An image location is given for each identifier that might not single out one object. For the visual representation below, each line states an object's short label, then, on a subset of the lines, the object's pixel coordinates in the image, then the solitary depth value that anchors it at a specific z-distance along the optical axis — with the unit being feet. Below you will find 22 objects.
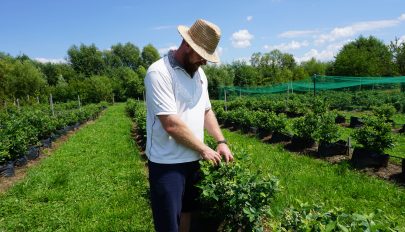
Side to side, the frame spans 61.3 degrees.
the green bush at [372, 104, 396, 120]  31.73
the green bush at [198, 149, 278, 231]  9.65
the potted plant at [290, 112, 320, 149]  25.72
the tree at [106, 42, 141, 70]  250.57
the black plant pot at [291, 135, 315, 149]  26.30
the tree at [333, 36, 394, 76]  120.98
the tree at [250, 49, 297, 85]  160.66
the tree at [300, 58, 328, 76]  195.62
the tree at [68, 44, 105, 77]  224.53
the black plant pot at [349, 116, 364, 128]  37.09
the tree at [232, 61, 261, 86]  154.20
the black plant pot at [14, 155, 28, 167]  26.68
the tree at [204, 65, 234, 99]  140.15
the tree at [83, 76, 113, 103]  131.23
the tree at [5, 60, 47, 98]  124.12
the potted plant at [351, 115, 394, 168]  20.06
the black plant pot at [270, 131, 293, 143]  29.55
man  7.89
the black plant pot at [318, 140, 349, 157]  23.16
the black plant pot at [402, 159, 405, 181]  17.94
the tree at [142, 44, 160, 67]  245.14
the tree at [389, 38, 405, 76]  112.68
